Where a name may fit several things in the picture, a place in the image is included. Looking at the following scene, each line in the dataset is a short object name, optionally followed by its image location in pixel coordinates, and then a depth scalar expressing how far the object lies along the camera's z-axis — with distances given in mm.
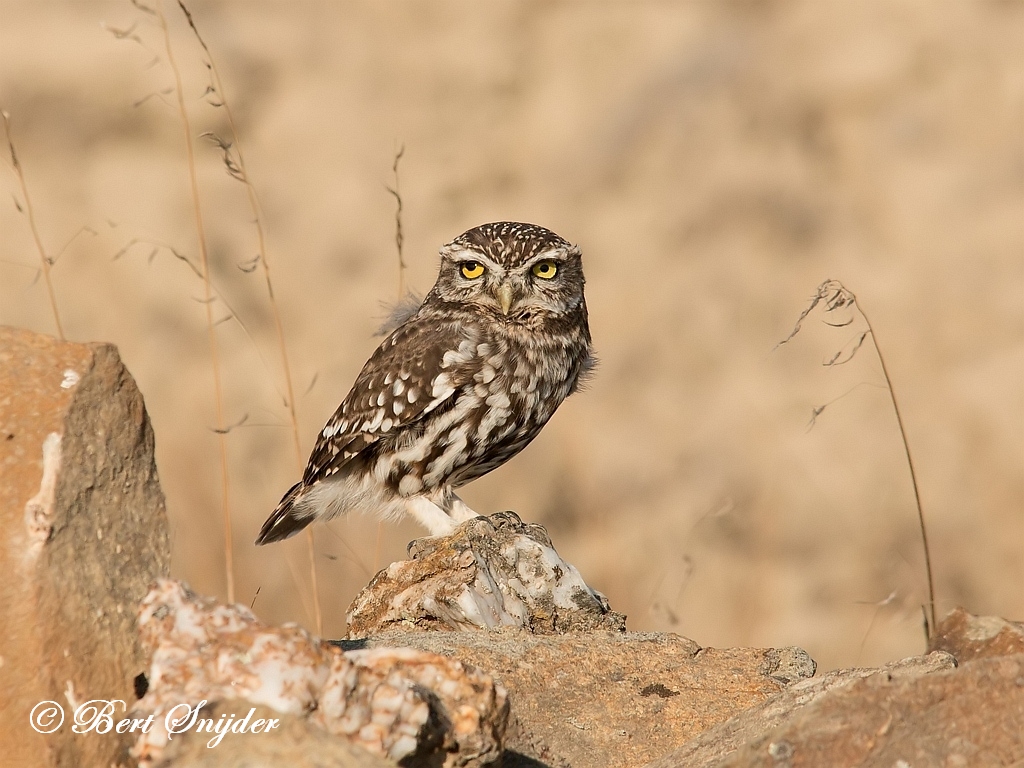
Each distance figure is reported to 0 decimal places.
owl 10125
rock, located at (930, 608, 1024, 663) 7051
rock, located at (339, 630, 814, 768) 6242
